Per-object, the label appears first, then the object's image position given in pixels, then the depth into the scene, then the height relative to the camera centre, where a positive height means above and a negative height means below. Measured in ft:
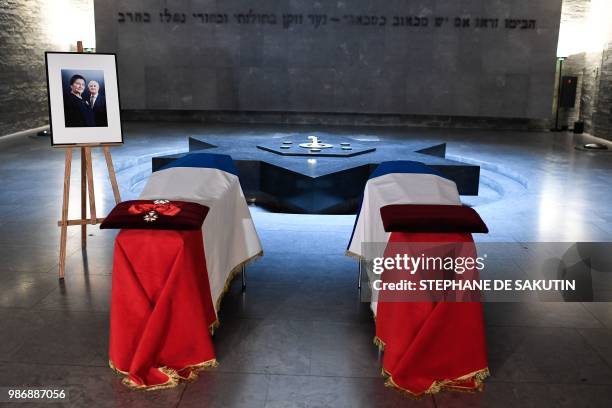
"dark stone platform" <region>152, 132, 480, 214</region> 20.40 -3.19
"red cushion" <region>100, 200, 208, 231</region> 9.15 -2.05
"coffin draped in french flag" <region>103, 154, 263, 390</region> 9.07 -3.19
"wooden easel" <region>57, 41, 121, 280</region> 13.05 -2.66
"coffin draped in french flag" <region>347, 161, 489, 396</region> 9.01 -3.48
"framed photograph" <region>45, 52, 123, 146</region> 13.12 -0.44
